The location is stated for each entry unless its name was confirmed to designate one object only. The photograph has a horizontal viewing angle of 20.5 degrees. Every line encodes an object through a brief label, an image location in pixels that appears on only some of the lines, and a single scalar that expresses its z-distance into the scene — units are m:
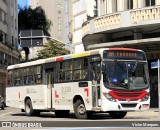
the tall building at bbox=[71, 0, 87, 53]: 46.91
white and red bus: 19.28
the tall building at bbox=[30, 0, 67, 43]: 166.50
